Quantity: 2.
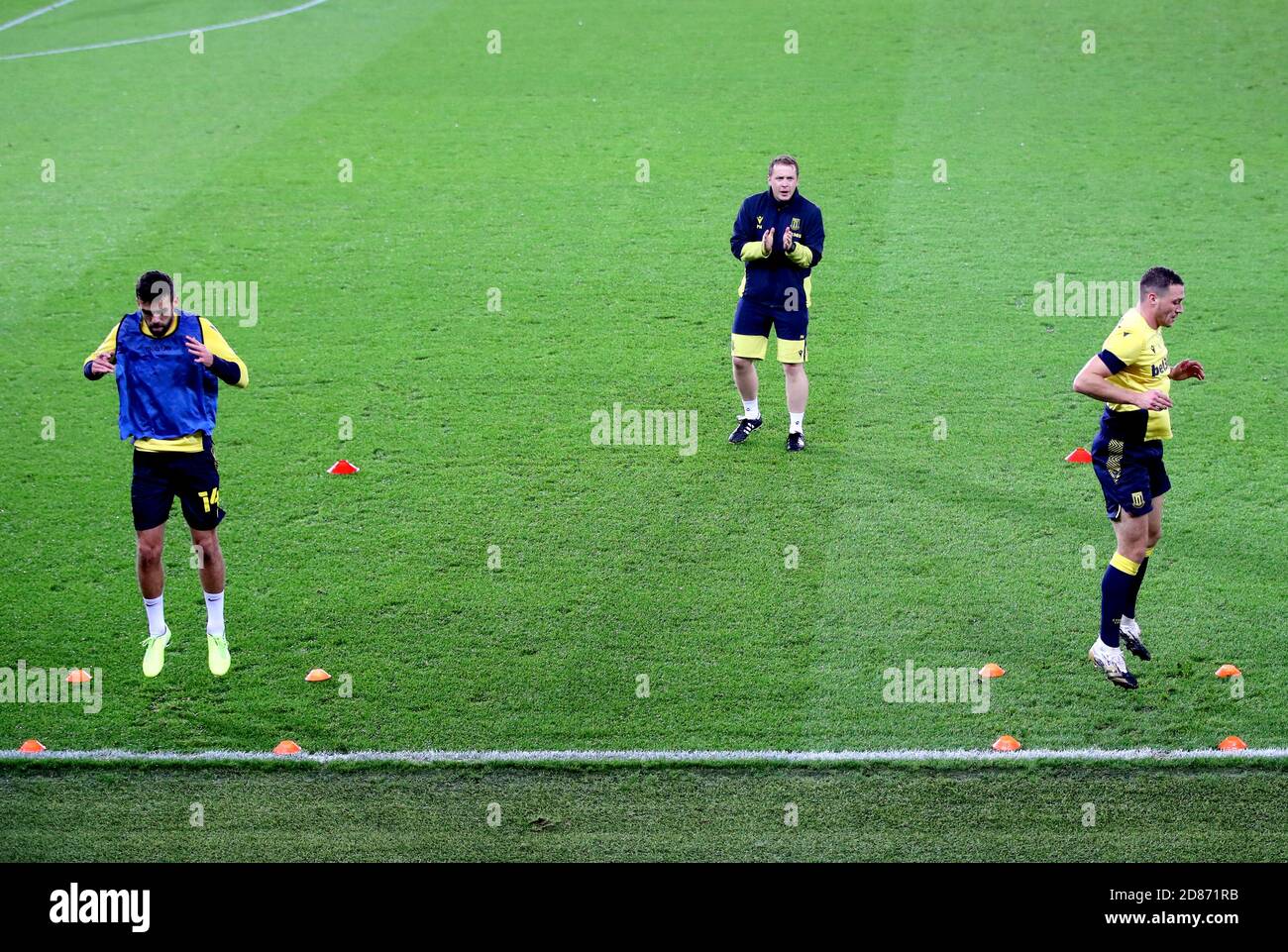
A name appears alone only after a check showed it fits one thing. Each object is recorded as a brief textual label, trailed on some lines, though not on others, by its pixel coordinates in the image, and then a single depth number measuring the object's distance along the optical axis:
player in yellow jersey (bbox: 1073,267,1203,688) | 16.16
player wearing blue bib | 15.95
